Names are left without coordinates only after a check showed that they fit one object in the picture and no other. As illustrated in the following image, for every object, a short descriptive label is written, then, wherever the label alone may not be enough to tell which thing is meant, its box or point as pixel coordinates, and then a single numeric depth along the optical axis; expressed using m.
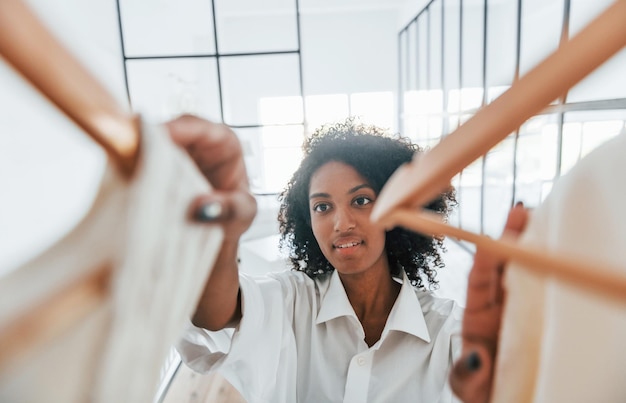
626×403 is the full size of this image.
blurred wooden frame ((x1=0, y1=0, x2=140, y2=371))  0.12
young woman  0.54
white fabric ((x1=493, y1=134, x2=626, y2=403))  0.21
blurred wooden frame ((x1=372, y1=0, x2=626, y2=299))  0.15
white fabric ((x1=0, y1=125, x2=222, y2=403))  0.14
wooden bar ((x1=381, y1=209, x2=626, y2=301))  0.15
